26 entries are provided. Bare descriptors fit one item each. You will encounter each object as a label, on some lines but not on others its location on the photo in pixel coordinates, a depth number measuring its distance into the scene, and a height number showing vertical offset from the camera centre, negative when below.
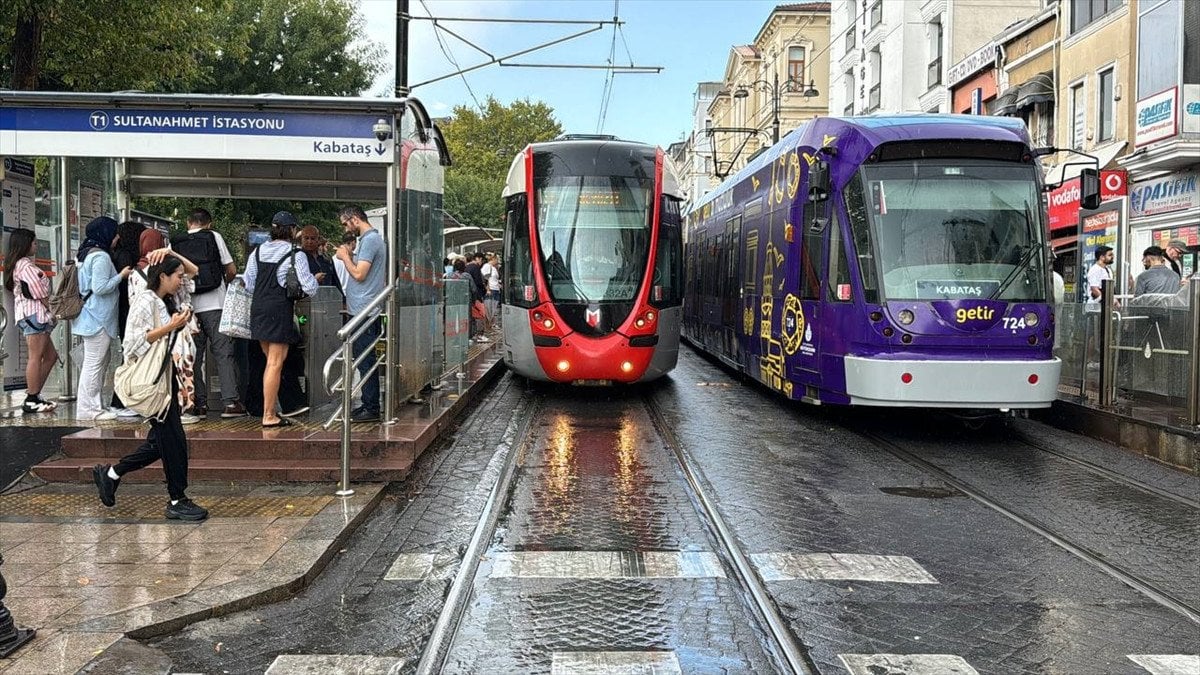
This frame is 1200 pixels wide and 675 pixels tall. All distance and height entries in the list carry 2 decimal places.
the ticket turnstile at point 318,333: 9.64 -0.30
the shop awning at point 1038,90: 25.27 +5.12
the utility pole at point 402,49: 15.31 +3.74
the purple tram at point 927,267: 9.77 +0.32
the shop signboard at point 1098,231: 21.69 +1.51
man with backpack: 9.23 +0.05
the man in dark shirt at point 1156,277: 11.92 +0.27
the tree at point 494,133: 58.22 +9.66
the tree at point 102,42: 12.67 +3.57
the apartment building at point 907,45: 32.81 +8.85
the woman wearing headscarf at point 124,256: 8.53 +0.39
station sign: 9.13 +1.46
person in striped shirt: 9.52 +0.00
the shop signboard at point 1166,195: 19.19 +2.03
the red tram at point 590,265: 13.05 +0.46
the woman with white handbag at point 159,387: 6.67 -0.54
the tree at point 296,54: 28.62 +7.03
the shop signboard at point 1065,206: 23.61 +2.19
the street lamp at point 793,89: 47.62 +11.01
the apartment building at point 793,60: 56.22 +13.35
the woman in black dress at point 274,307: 8.90 -0.05
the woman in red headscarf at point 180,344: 6.86 -0.28
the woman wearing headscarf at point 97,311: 8.79 -0.08
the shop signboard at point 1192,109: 18.55 +3.40
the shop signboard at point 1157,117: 18.72 +3.40
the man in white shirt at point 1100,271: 13.97 +0.42
